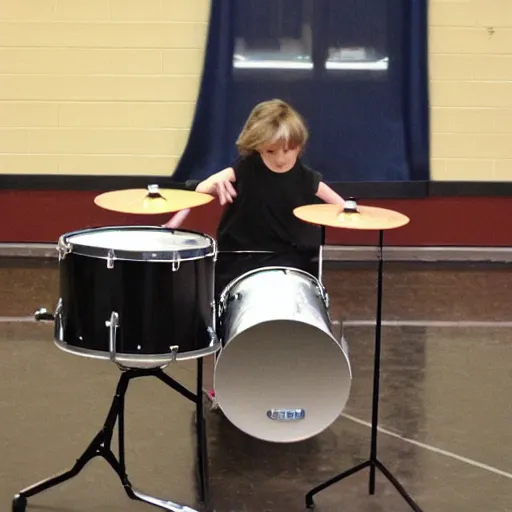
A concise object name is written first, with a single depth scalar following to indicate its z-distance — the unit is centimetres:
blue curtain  986
